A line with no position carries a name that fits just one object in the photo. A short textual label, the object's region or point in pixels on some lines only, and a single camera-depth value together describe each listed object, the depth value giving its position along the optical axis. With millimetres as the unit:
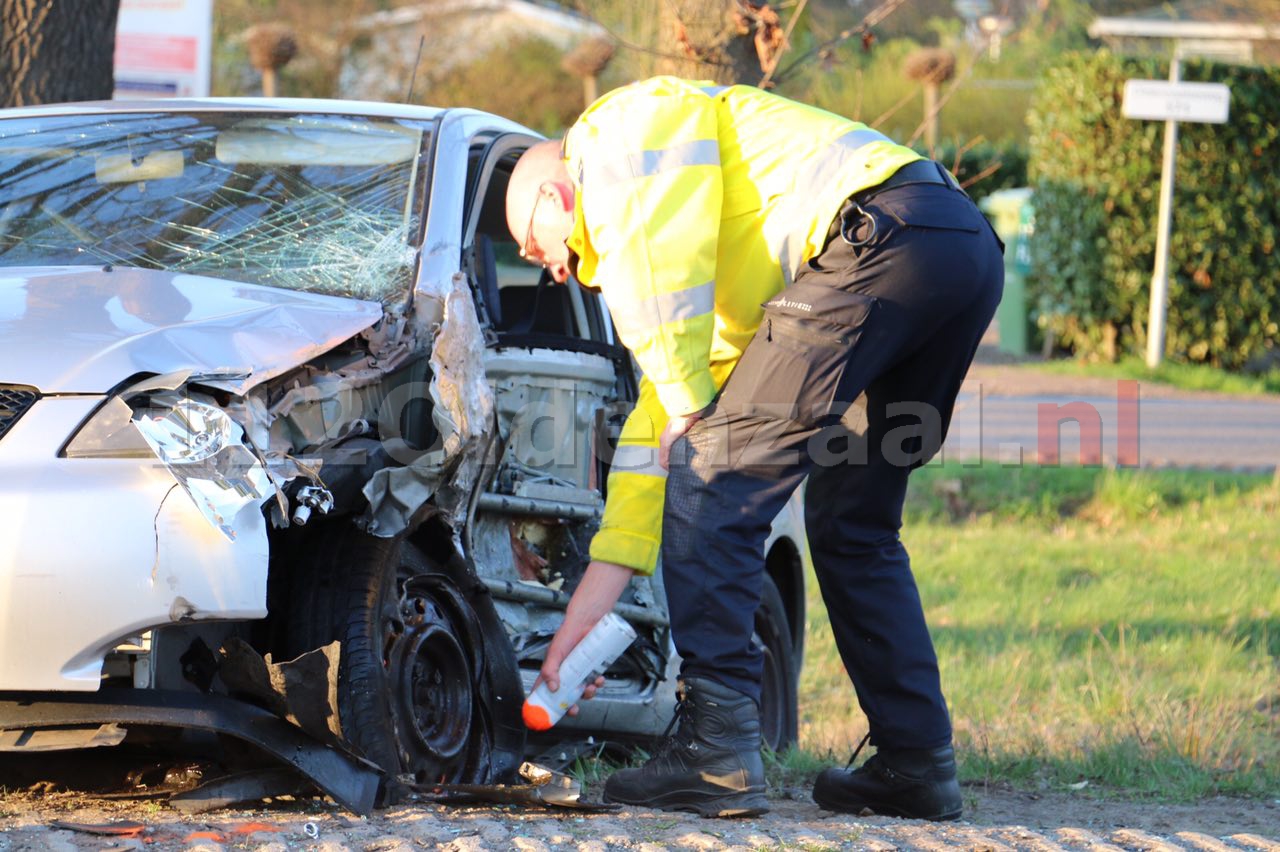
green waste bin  32750
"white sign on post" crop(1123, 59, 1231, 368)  25562
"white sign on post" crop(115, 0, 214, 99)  18734
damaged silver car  4984
